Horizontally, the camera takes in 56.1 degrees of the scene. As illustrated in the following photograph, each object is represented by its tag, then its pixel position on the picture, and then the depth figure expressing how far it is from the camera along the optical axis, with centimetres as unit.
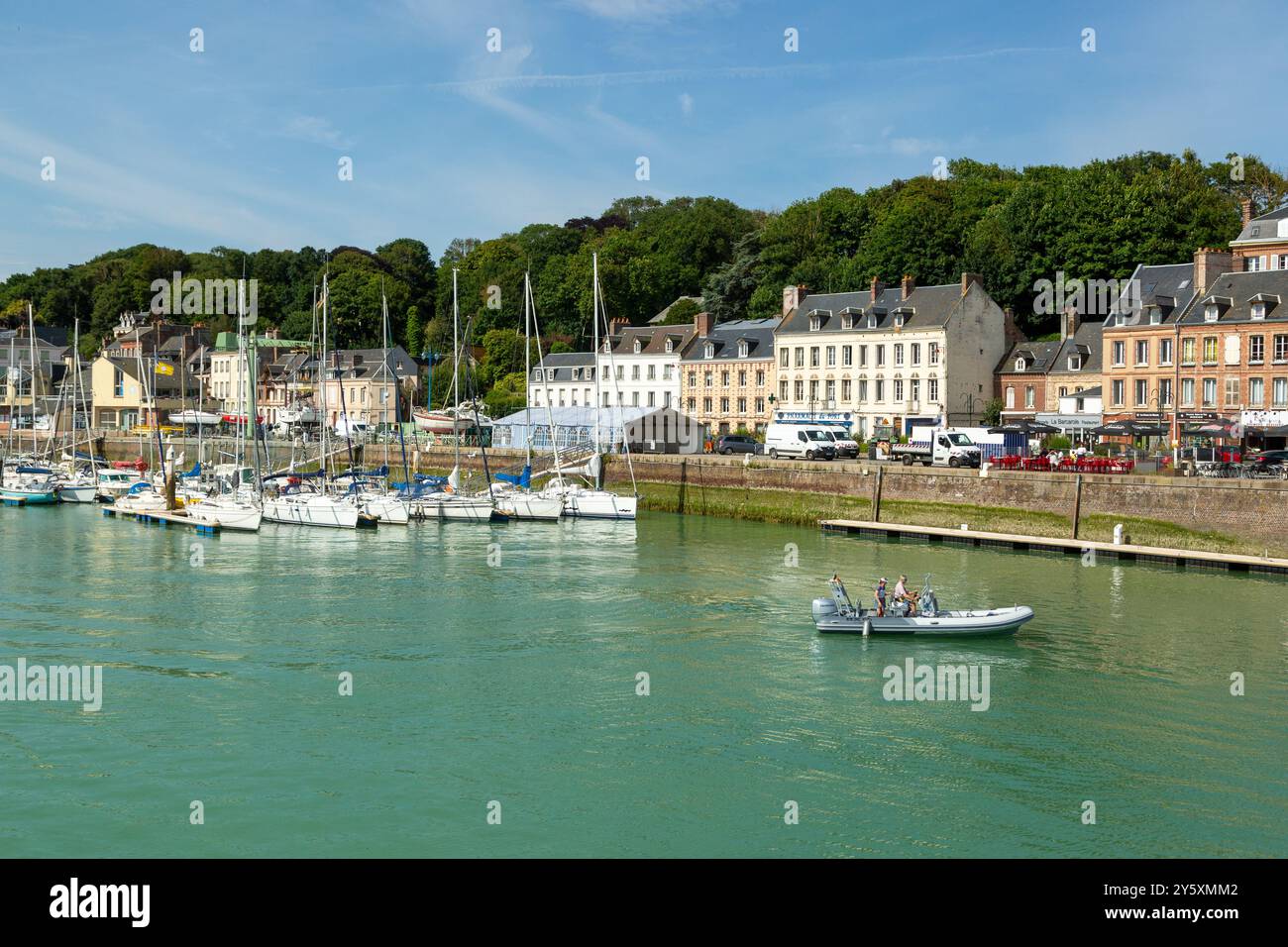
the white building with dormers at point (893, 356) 6888
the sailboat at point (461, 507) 5516
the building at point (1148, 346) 5788
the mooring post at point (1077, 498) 4538
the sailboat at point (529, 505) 5497
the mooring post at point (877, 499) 5197
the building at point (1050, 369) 6450
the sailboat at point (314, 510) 5188
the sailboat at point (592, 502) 5445
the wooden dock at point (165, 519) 5112
